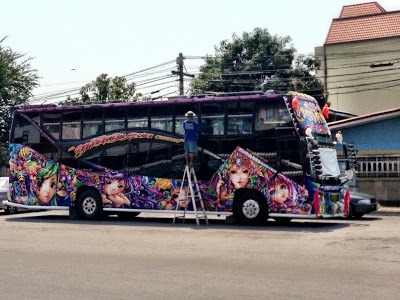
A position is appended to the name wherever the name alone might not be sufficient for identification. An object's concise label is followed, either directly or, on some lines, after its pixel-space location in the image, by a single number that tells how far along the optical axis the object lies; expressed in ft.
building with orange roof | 157.79
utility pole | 125.39
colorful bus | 58.54
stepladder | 61.26
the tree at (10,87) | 136.36
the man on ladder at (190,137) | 59.52
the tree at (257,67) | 152.66
